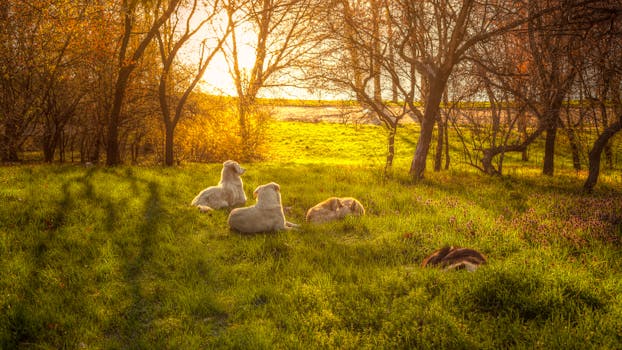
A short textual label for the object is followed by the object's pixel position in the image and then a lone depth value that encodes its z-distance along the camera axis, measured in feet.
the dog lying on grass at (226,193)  30.71
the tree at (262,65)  73.01
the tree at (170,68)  54.29
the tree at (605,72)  28.68
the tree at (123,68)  49.03
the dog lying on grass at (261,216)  24.73
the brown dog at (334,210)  27.68
